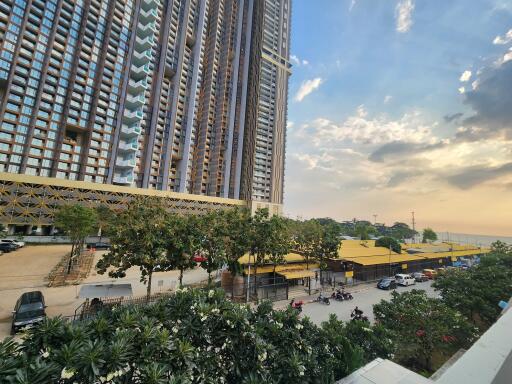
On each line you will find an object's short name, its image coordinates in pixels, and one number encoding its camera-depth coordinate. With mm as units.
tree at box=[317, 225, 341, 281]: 29203
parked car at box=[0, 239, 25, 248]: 39056
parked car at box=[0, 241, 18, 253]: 36719
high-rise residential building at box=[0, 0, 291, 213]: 53594
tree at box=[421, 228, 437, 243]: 97938
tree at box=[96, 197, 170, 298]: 16594
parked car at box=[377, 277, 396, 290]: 30434
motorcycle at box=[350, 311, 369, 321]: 18578
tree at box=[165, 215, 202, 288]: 17969
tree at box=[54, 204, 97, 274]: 29219
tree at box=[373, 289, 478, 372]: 12320
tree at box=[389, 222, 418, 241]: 97938
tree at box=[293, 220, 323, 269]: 30062
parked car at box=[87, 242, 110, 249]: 46469
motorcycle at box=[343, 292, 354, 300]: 25356
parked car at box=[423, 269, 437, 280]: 38656
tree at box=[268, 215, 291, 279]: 22922
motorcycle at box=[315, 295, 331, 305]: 23370
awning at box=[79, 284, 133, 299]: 17531
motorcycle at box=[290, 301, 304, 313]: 20784
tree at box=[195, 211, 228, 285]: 20109
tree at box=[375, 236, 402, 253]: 44594
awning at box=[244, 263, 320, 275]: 26067
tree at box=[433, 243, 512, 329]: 16500
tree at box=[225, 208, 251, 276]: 22672
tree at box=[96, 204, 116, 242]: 45375
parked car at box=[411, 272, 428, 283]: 36906
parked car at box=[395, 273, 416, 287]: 33250
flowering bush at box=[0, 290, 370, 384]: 4203
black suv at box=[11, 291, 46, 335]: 14179
